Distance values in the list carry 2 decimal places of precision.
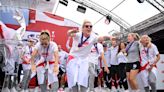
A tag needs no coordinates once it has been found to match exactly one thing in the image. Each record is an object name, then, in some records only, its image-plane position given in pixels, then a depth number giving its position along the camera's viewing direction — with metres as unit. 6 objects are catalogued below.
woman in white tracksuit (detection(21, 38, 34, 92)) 3.21
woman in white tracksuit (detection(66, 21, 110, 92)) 2.14
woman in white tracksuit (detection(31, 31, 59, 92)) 2.31
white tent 6.33
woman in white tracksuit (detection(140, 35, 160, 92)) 2.88
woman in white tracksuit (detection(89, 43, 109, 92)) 3.18
